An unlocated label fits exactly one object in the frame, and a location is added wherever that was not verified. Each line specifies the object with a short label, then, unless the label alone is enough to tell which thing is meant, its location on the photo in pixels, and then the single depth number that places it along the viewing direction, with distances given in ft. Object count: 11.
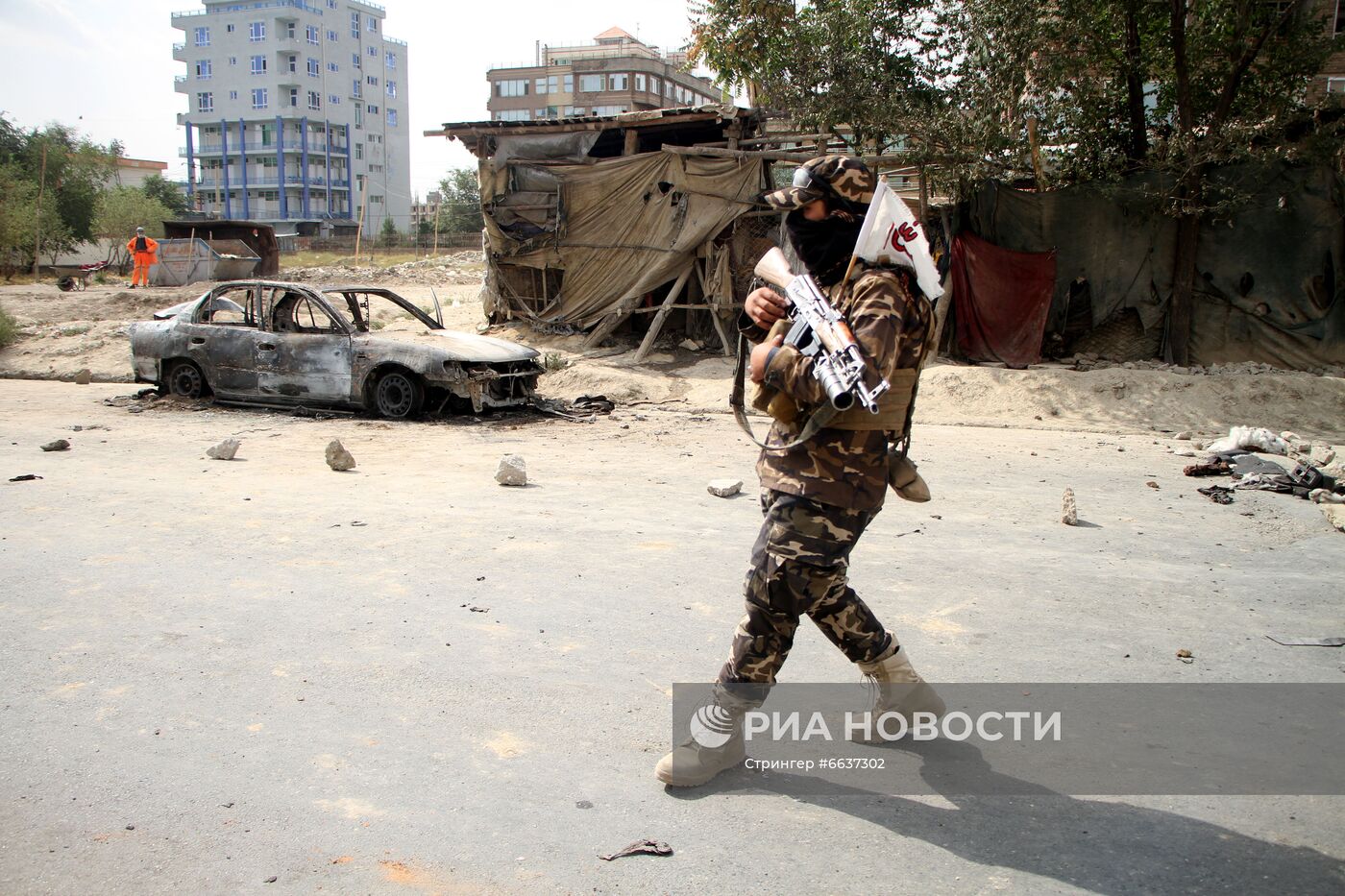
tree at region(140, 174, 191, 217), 185.98
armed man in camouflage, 8.38
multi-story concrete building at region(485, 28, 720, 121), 241.14
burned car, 31.89
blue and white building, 232.73
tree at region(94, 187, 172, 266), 120.06
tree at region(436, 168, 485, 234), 181.27
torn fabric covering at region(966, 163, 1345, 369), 39.63
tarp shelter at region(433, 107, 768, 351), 46.24
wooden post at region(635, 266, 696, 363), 46.11
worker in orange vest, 76.43
